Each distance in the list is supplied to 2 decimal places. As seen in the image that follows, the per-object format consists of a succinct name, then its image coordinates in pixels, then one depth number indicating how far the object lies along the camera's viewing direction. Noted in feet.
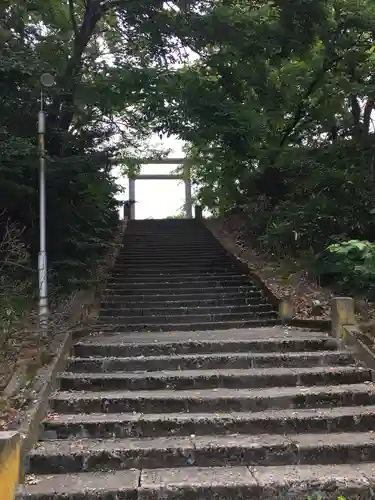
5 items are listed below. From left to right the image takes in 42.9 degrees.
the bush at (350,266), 22.21
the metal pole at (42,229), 20.22
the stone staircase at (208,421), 11.95
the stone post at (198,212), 64.03
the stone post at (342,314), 20.56
